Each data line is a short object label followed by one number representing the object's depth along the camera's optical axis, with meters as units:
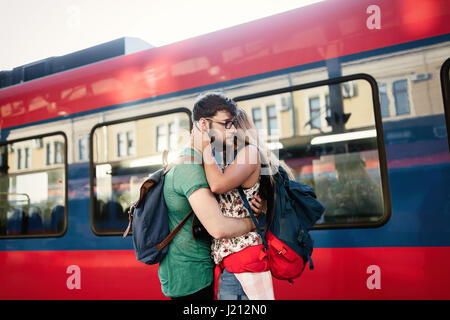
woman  1.52
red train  2.41
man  1.57
